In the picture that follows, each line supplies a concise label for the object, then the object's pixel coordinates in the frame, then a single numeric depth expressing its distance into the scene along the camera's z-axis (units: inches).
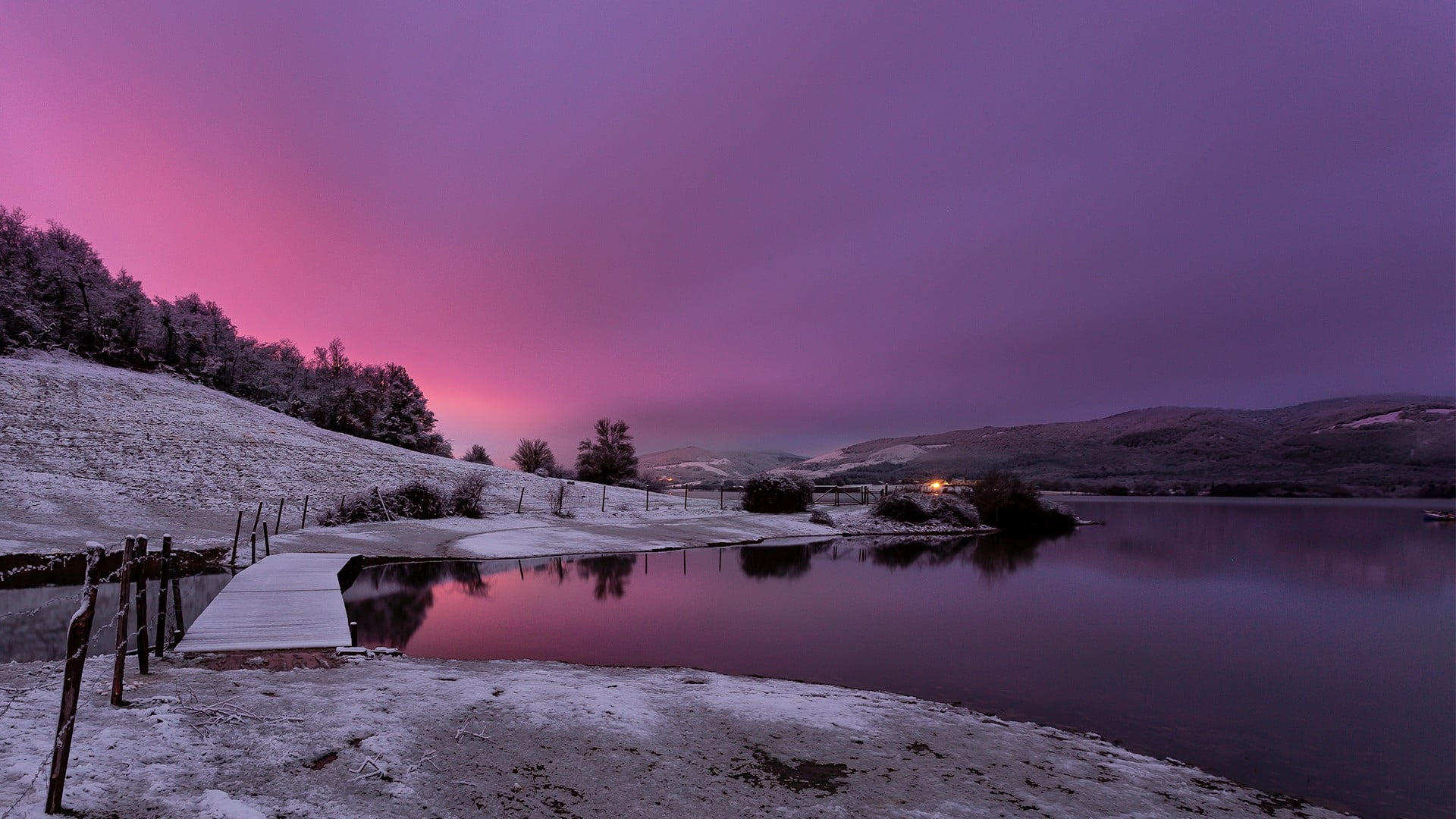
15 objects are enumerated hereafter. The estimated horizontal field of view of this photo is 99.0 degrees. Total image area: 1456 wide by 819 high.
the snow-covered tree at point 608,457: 2368.4
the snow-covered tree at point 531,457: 2340.1
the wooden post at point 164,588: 295.0
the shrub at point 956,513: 1625.2
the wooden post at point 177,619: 338.3
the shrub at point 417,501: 1132.5
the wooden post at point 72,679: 138.8
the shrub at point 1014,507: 1793.8
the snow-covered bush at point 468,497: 1214.4
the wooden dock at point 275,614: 359.3
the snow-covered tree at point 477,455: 2522.1
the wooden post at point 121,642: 214.2
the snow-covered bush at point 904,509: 1582.2
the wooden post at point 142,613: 251.0
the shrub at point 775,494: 1707.7
